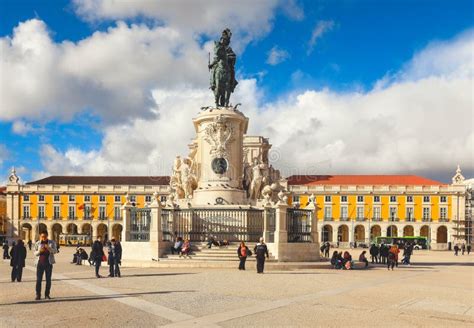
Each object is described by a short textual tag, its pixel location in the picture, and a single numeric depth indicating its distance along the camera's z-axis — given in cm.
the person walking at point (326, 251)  3463
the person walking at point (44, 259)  1145
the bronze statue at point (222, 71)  2712
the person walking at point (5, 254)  3001
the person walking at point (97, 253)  1702
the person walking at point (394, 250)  2472
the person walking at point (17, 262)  1538
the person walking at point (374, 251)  2971
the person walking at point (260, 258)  1842
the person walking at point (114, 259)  1686
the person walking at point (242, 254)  1934
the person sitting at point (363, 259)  2493
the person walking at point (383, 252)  2850
